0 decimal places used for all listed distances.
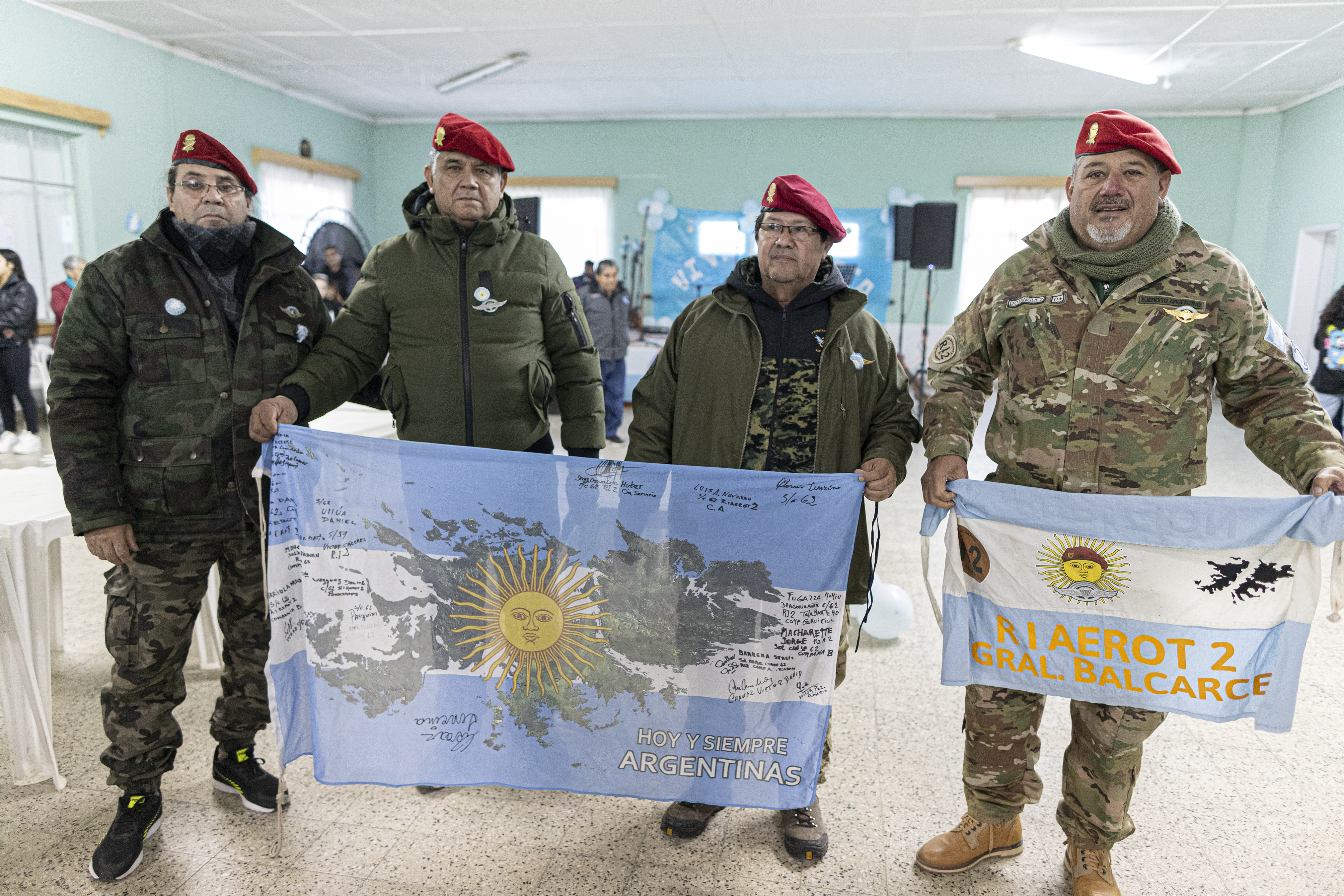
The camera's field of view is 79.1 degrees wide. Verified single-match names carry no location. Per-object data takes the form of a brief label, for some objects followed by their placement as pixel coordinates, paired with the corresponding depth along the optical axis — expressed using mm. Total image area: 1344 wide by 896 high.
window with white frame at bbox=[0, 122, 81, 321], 6137
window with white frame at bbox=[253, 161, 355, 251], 8445
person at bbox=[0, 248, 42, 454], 5621
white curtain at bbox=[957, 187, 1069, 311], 9344
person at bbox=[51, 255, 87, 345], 6141
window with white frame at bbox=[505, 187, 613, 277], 10164
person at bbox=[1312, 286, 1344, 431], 5605
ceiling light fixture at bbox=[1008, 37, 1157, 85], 6555
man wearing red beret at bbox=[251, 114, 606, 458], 1930
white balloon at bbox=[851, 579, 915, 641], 2914
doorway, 8117
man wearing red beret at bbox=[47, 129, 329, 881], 1665
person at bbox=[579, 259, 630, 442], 6820
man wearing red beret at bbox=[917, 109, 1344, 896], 1538
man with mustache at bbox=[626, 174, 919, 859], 1728
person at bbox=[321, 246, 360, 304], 7723
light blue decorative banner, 9578
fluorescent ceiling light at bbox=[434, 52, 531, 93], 7289
